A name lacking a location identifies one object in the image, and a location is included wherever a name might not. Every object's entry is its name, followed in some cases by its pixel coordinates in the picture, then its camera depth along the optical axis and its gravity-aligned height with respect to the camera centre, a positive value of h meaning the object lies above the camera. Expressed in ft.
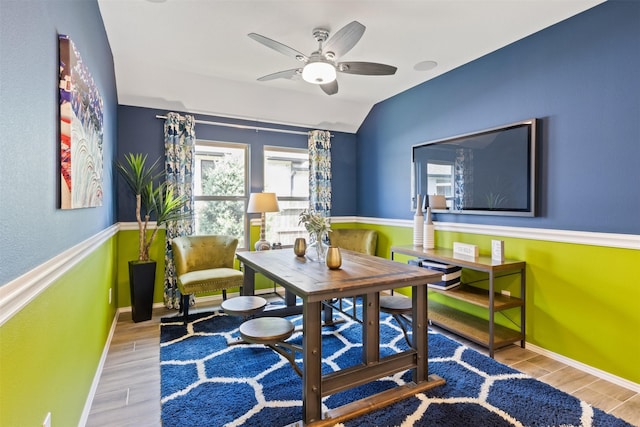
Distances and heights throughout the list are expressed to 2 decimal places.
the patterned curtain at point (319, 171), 15.62 +1.81
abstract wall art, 4.67 +1.30
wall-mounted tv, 9.29 +1.27
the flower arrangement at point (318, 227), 8.34 -0.47
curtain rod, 13.65 +3.63
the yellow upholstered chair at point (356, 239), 14.96 -1.43
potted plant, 11.21 -0.06
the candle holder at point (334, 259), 7.63 -1.19
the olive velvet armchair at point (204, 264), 11.11 -2.16
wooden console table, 8.82 -2.64
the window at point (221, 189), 13.98 +0.87
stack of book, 10.27 -2.13
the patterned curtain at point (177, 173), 12.57 +1.39
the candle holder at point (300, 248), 9.33 -1.13
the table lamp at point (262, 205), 12.85 +0.14
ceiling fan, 7.41 +3.82
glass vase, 8.61 -1.18
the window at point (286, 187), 15.35 +1.04
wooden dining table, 6.07 -2.46
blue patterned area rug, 6.22 -3.99
